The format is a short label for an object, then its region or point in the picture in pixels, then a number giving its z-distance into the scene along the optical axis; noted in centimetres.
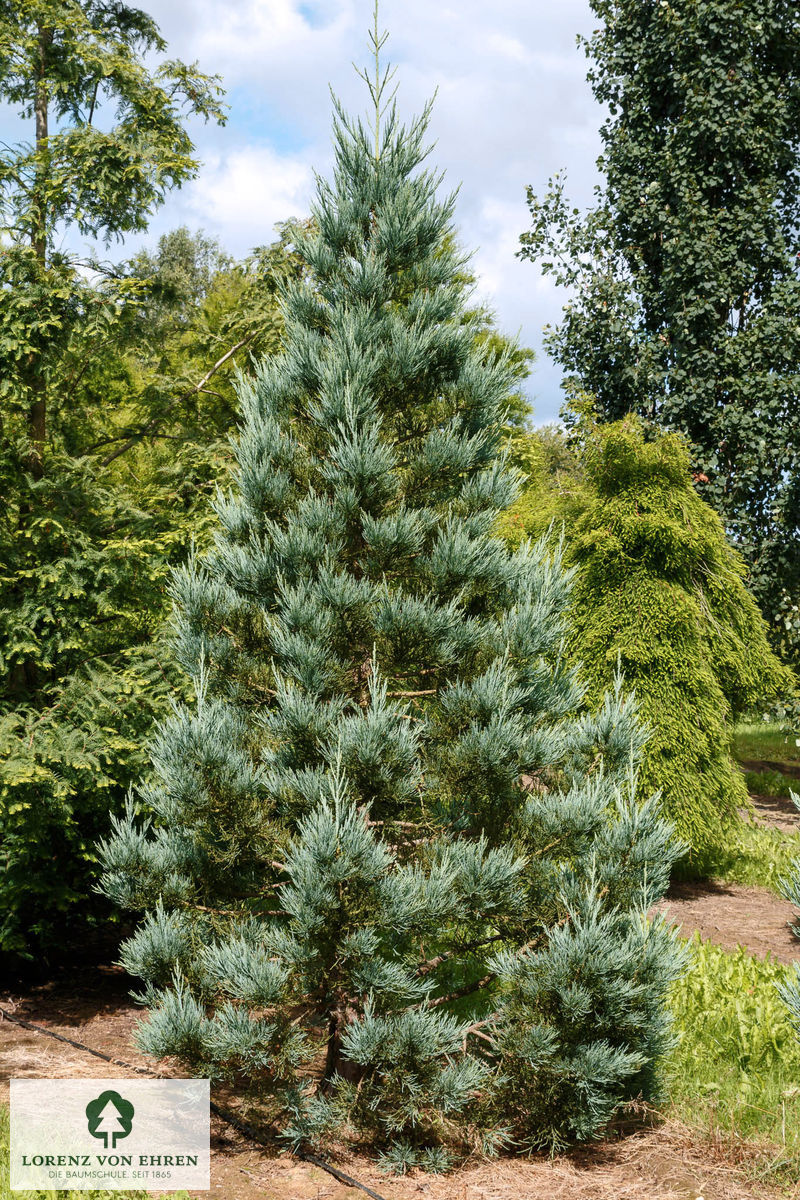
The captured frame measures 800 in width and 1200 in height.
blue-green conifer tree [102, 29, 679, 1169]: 400
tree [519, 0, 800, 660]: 1165
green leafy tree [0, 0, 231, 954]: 629
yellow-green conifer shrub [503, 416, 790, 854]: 898
